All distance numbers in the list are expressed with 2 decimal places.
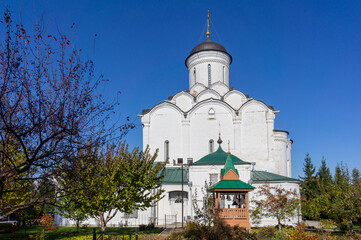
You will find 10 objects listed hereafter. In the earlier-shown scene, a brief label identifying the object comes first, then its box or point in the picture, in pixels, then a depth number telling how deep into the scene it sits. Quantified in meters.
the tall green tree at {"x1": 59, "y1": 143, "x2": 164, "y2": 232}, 12.94
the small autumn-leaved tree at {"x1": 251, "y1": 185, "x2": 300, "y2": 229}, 16.58
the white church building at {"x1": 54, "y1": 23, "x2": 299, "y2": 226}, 23.17
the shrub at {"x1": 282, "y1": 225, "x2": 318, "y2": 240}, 11.43
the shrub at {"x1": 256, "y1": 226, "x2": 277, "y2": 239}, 14.63
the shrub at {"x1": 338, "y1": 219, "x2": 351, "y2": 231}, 15.34
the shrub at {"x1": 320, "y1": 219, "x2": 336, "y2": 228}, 15.50
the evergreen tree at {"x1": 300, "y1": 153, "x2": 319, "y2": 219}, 33.78
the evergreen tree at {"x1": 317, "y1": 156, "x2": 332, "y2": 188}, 35.53
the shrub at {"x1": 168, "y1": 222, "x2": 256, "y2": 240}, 12.16
